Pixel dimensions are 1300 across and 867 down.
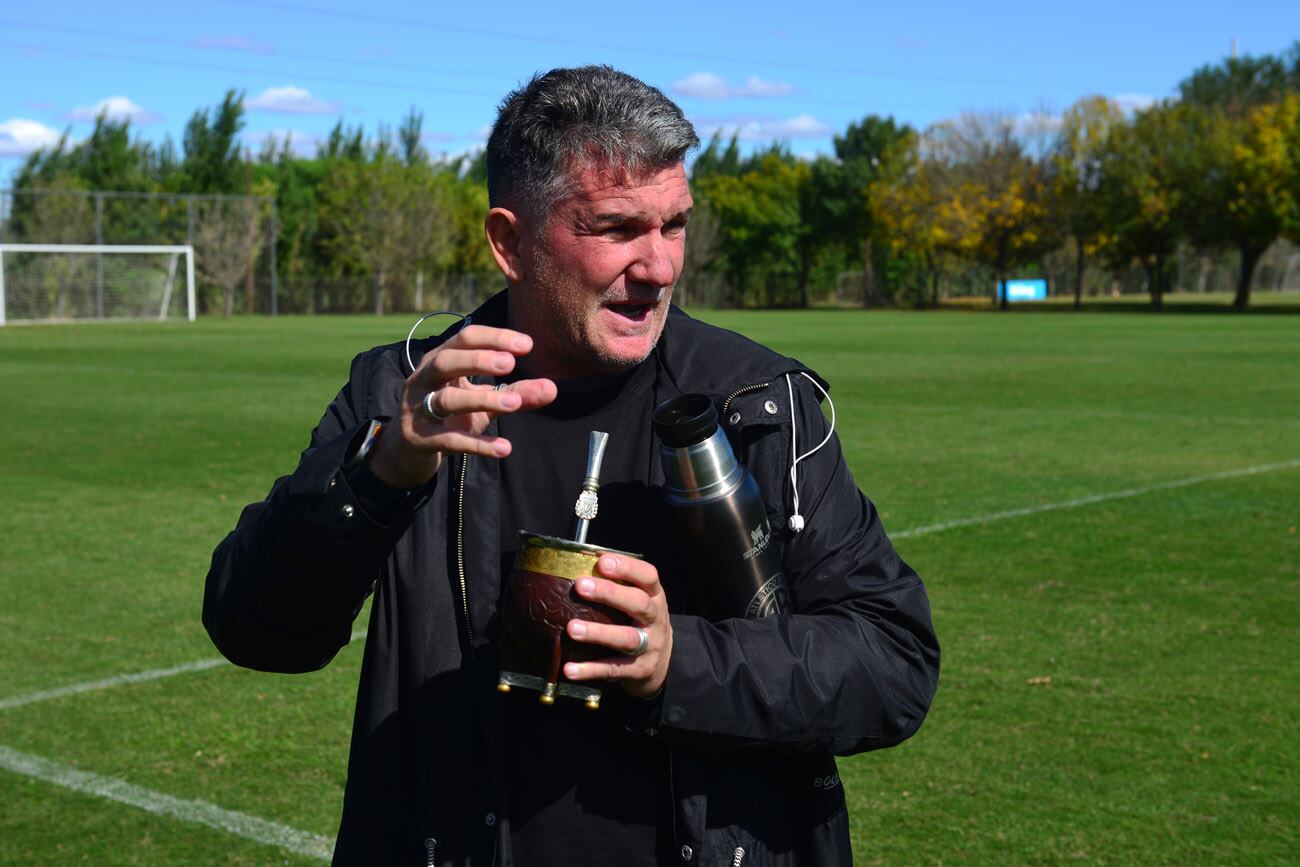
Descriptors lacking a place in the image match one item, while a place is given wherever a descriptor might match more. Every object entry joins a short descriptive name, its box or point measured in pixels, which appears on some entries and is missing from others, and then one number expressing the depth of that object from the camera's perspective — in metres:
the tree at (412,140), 83.19
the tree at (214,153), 70.94
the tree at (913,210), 75.45
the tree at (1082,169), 71.56
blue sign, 86.06
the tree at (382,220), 71.00
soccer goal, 51.84
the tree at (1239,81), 105.06
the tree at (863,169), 83.06
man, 2.27
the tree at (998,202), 73.56
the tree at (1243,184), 63.31
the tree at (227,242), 61.88
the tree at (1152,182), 67.88
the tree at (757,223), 84.56
